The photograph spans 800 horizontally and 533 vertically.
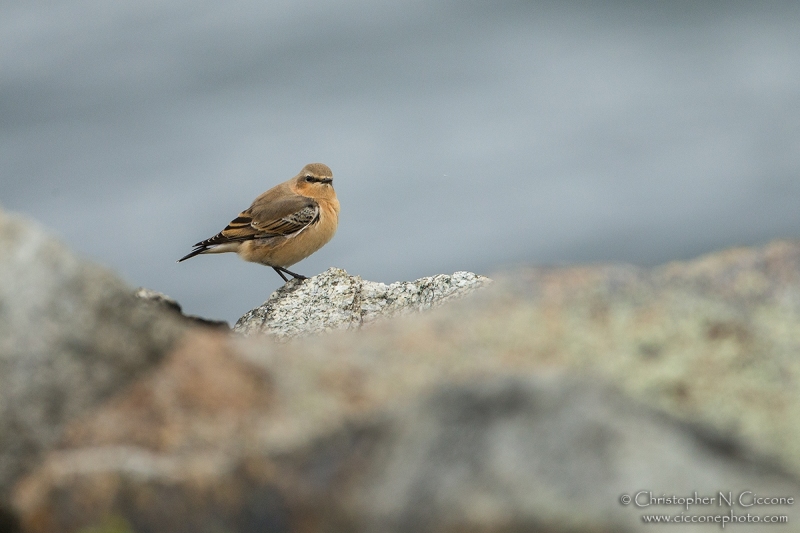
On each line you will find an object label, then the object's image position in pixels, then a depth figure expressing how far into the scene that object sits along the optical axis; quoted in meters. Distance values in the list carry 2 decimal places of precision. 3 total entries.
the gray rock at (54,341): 7.98
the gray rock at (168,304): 13.20
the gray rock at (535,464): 6.52
